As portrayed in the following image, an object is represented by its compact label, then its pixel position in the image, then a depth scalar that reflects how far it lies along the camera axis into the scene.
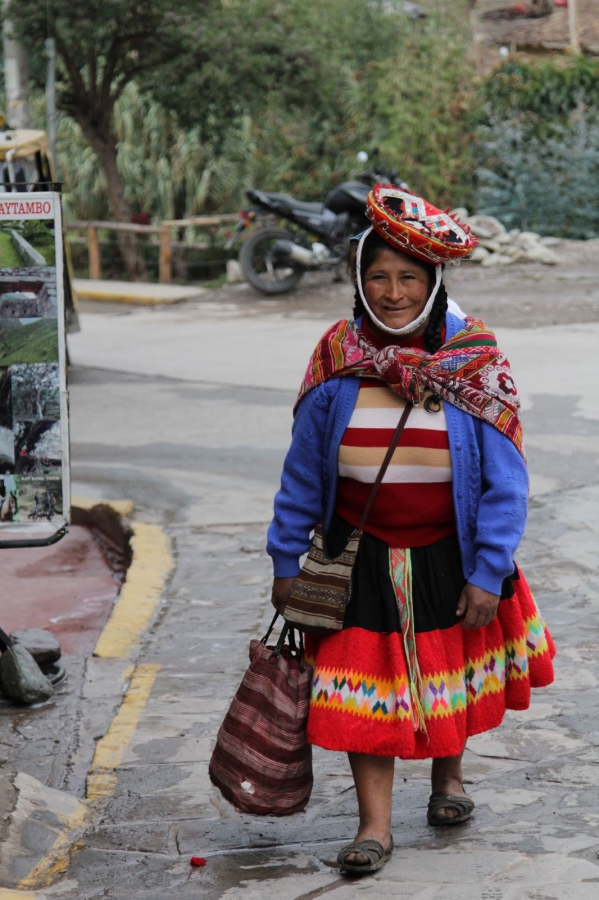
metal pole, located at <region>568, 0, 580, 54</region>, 28.17
